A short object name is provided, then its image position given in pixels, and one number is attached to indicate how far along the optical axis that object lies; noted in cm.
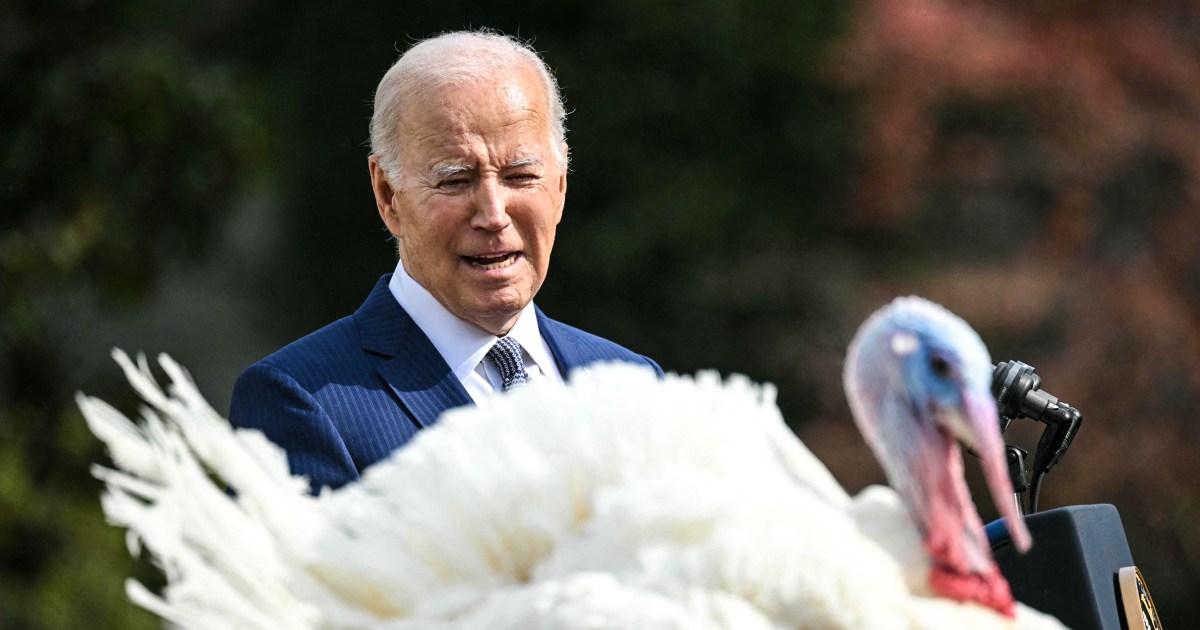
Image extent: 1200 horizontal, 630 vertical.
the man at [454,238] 533
